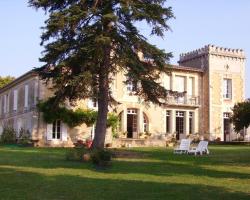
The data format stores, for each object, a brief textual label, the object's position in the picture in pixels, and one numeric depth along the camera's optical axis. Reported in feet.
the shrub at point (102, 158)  51.97
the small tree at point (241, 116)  114.93
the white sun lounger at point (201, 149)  74.03
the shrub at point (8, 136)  120.35
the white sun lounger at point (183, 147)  77.92
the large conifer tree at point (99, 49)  66.64
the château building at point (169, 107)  111.04
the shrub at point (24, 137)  109.46
